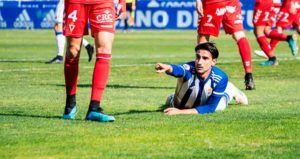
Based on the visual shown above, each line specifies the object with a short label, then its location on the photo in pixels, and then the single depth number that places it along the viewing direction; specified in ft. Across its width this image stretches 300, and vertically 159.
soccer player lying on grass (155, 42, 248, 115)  36.47
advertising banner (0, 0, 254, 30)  178.81
